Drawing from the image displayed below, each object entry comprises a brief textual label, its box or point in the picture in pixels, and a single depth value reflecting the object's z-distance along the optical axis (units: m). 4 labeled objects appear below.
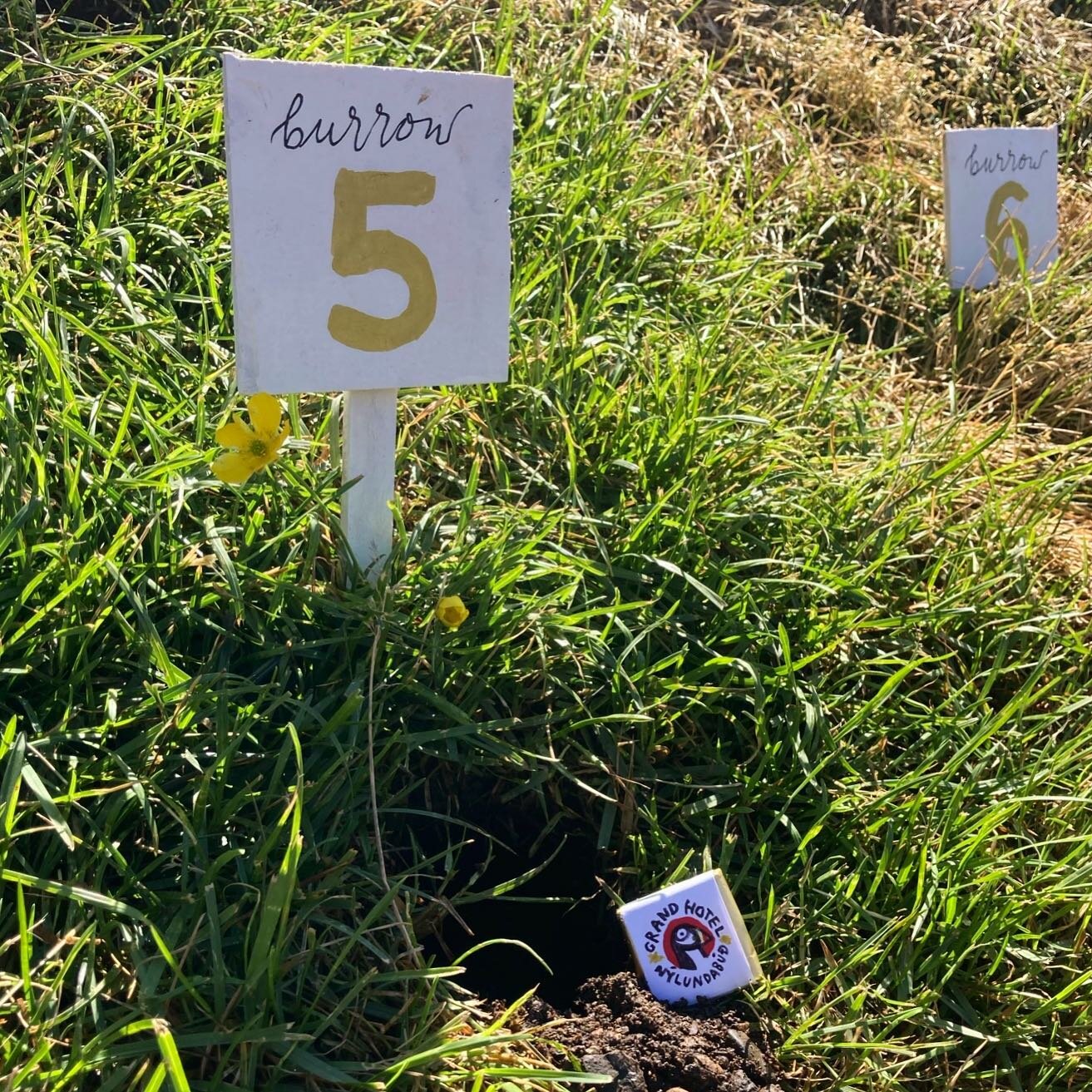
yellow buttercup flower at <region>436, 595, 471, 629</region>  0.48
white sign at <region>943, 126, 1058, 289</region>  0.82
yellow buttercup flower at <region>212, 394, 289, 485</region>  0.46
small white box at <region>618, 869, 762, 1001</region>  0.47
